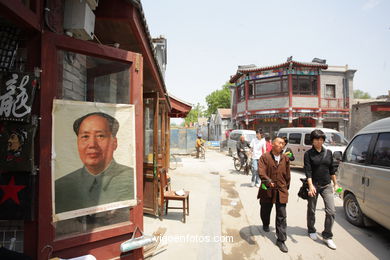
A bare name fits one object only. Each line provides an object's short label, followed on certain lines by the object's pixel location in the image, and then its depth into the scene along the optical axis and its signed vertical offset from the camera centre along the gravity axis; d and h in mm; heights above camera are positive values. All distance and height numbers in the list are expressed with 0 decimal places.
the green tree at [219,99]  46406 +7685
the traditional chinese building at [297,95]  17859 +3369
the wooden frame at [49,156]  2098 -249
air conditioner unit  2451 +1333
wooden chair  4461 -1248
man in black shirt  3584 -706
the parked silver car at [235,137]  16172 -174
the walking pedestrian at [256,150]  7508 -537
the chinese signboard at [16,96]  1918 +355
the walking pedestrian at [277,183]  3539 -818
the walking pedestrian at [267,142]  7586 -260
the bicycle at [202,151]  15261 -1163
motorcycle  9640 -1221
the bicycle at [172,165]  11017 -1630
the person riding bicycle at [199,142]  15202 -495
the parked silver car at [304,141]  9715 -337
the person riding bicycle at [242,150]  9844 -691
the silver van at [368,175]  3377 -714
